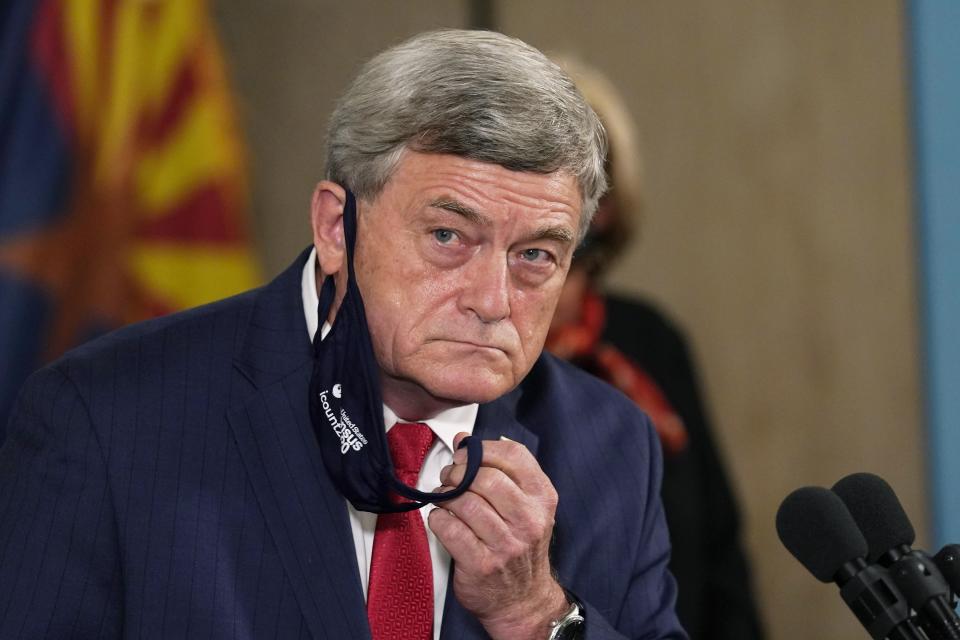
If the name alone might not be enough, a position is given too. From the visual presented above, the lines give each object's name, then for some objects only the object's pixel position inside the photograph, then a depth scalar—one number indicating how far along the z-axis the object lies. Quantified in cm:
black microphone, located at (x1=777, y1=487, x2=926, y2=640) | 489
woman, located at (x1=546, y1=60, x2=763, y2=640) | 579
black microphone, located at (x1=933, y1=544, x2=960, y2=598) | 491
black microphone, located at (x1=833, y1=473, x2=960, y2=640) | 489
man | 507
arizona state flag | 580
